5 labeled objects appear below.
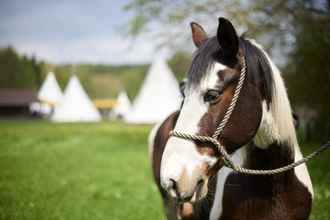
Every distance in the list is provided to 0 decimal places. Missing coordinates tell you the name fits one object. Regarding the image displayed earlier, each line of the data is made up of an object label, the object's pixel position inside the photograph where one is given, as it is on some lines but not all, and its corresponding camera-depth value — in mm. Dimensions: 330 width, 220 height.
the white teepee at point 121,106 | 67962
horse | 1932
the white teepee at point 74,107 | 40719
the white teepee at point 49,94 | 50344
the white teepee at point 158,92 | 28438
